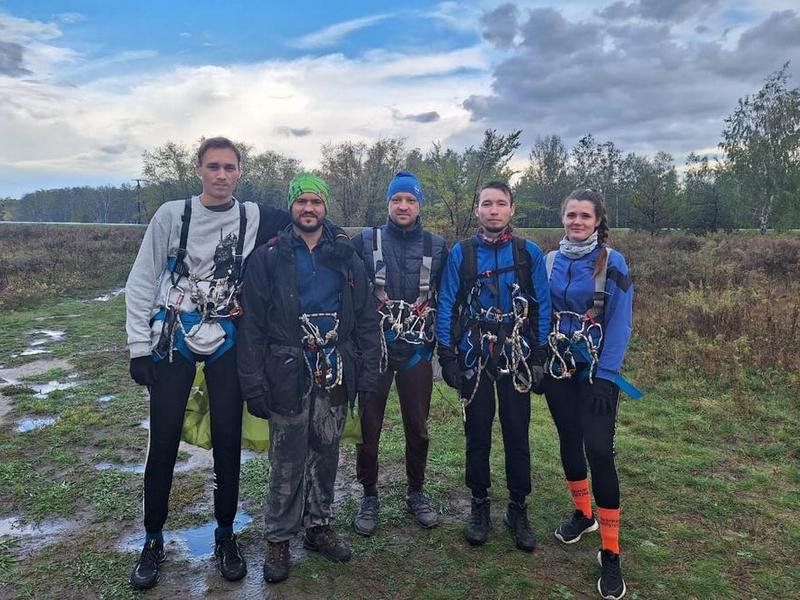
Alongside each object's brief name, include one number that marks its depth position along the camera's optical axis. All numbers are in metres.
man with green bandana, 3.33
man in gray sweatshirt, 3.29
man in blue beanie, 3.90
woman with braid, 3.38
